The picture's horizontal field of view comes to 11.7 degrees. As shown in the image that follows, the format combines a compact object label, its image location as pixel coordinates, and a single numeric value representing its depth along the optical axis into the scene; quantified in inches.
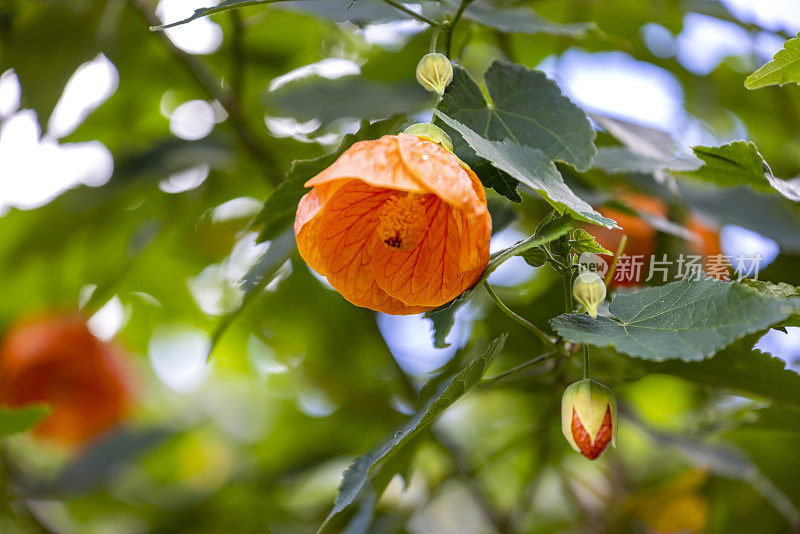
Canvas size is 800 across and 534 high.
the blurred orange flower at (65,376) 55.4
